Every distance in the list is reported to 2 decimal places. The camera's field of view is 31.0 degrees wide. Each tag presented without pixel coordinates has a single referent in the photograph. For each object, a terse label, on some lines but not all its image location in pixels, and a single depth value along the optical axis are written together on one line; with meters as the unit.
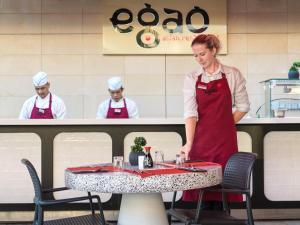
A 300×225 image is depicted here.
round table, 2.82
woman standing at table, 3.71
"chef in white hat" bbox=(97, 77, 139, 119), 6.45
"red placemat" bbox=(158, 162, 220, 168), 3.28
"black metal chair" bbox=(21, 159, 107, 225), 2.95
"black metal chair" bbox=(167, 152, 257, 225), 3.10
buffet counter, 4.91
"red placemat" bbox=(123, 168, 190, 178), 2.86
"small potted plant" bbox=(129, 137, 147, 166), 3.41
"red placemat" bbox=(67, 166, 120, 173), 3.05
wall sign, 7.23
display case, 5.35
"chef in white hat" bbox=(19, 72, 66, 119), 6.17
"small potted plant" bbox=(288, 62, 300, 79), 5.54
